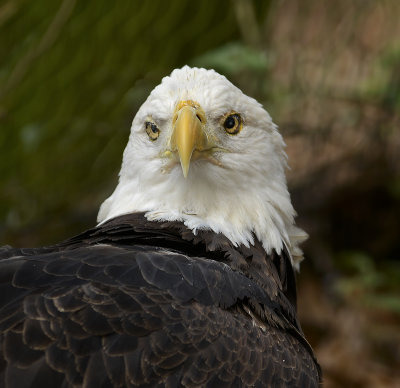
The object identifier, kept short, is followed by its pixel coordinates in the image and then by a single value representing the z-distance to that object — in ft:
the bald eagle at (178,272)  19.01
